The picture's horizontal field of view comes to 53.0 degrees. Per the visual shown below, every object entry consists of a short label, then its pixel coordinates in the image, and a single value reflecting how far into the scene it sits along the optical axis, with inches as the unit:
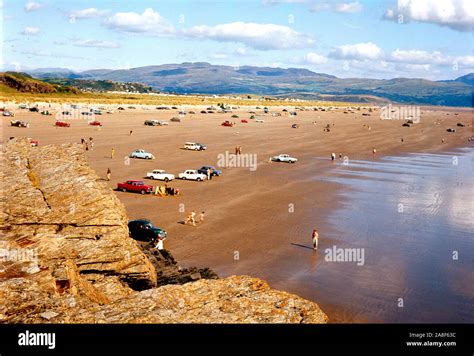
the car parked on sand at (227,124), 4278.5
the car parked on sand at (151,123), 3983.8
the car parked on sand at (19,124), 3184.1
